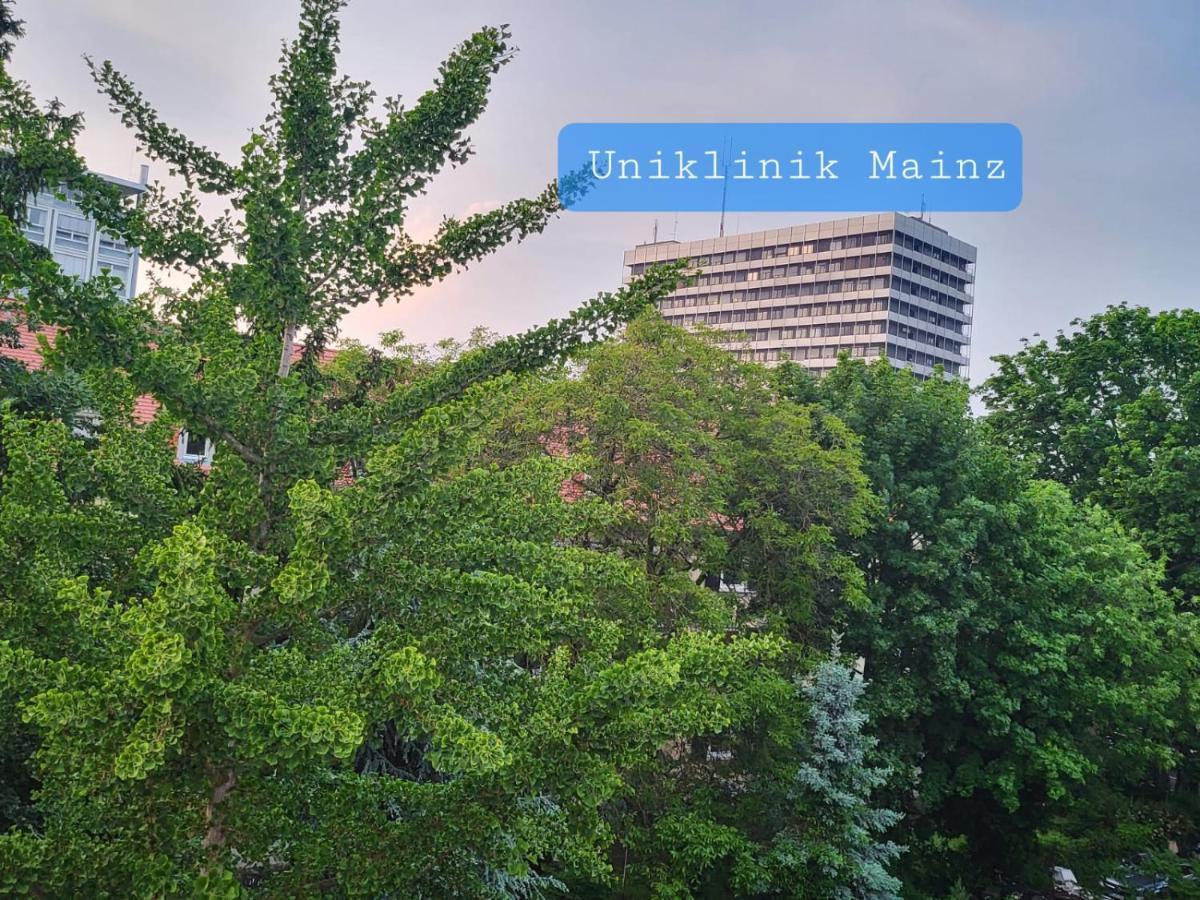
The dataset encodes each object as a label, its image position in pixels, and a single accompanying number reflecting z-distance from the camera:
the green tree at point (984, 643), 21.36
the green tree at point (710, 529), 17.84
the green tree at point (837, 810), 18.23
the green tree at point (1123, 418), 28.31
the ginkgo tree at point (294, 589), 6.30
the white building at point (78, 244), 85.25
